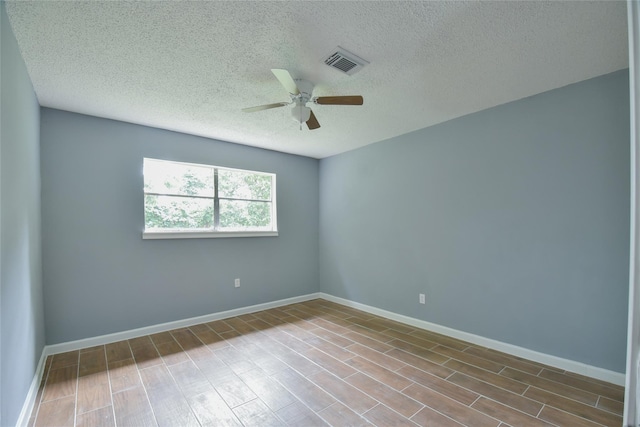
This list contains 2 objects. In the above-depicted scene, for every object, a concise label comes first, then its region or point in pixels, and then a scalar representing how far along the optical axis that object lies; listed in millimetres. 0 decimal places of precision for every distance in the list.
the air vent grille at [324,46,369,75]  1946
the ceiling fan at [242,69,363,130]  2148
